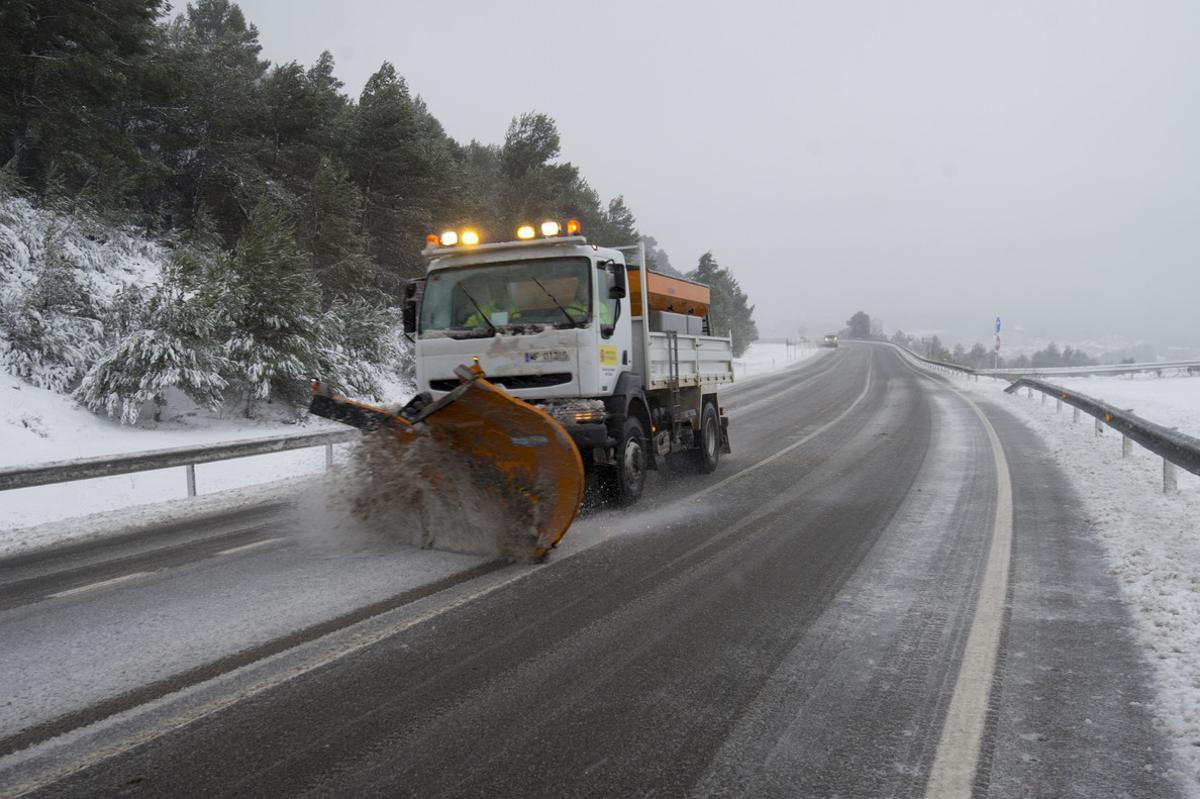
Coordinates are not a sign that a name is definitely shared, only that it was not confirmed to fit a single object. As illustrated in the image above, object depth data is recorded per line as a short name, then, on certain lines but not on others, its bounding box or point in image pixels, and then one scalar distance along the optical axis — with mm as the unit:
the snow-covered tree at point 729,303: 66438
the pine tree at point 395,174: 28406
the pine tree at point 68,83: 19531
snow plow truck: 5777
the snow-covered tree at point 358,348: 18203
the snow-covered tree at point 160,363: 13961
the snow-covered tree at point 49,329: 14383
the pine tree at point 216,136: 26875
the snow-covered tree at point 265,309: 15586
